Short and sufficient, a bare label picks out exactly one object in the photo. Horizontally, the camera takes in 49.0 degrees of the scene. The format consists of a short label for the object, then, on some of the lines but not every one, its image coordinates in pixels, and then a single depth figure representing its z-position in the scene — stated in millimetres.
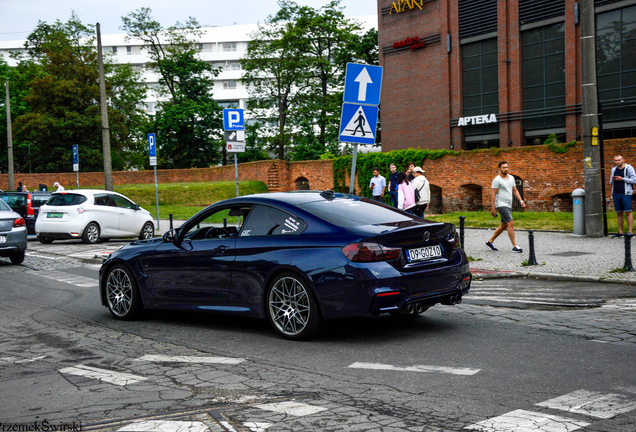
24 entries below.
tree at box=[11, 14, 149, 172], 56594
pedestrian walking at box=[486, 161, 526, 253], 13969
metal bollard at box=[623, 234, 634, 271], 10616
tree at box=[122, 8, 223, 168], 61188
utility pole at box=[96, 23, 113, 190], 24047
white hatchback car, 20047
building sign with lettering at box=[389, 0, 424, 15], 38156
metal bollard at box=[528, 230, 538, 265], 12023
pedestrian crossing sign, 10633
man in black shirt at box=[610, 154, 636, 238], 15477
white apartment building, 98812
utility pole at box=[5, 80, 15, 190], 38750
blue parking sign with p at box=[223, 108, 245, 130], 17797
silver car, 14578
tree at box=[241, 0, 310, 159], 54125
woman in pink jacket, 15297
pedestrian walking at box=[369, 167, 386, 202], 23000
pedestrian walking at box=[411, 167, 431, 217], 15758
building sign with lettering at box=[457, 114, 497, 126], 34706
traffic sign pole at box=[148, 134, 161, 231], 23059
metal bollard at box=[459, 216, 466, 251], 13648
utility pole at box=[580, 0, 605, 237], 15625
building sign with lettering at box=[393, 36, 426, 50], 38281
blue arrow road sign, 10642
